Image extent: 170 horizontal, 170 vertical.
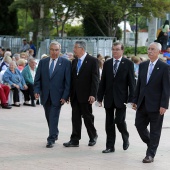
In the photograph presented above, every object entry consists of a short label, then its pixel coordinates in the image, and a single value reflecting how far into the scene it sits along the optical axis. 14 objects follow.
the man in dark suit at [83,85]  9.94
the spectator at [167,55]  24.55
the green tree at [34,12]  32.75
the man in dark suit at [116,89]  9.44
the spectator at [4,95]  16.28
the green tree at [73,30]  42.22
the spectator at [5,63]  17.51
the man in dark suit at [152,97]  8.73
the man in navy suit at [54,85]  10.03
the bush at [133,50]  37.78
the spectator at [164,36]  29.38
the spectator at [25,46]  31.95
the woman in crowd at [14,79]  16.83
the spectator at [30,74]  17.42
